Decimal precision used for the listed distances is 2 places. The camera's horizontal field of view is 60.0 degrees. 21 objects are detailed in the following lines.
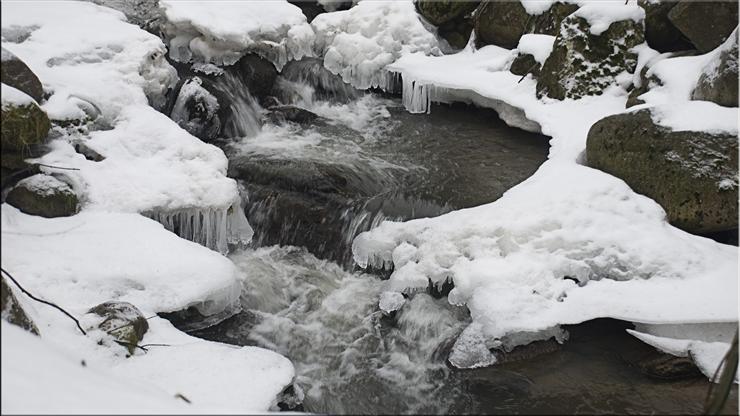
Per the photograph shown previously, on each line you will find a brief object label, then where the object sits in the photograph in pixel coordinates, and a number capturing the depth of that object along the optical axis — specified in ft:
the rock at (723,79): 19.85
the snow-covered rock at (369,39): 32.91
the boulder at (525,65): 28.78
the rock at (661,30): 25.82
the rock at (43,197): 17.07
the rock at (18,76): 18.02
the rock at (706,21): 22.84
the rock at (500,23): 31.45
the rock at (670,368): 15.08
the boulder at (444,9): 34.32
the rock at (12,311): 9.75
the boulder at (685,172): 18.13
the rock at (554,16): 29.71
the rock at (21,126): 17.10
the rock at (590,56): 26.61
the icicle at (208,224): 19.24
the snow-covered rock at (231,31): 28.89
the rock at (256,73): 29.81
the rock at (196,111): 25.76
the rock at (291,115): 28.94
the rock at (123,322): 13.61
